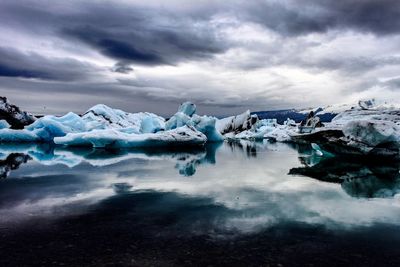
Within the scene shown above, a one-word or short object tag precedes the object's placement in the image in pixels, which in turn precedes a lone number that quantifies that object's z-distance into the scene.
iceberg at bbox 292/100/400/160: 12.61
